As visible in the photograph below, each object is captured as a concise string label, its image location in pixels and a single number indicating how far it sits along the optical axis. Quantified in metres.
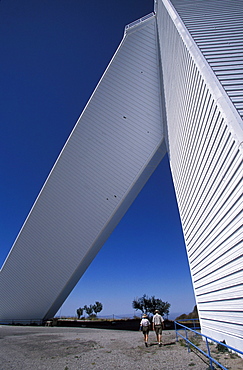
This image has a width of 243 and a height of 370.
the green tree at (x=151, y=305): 32.53
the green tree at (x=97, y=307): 38.61
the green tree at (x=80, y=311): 37.88
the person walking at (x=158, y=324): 5.81
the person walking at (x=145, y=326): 5.80
